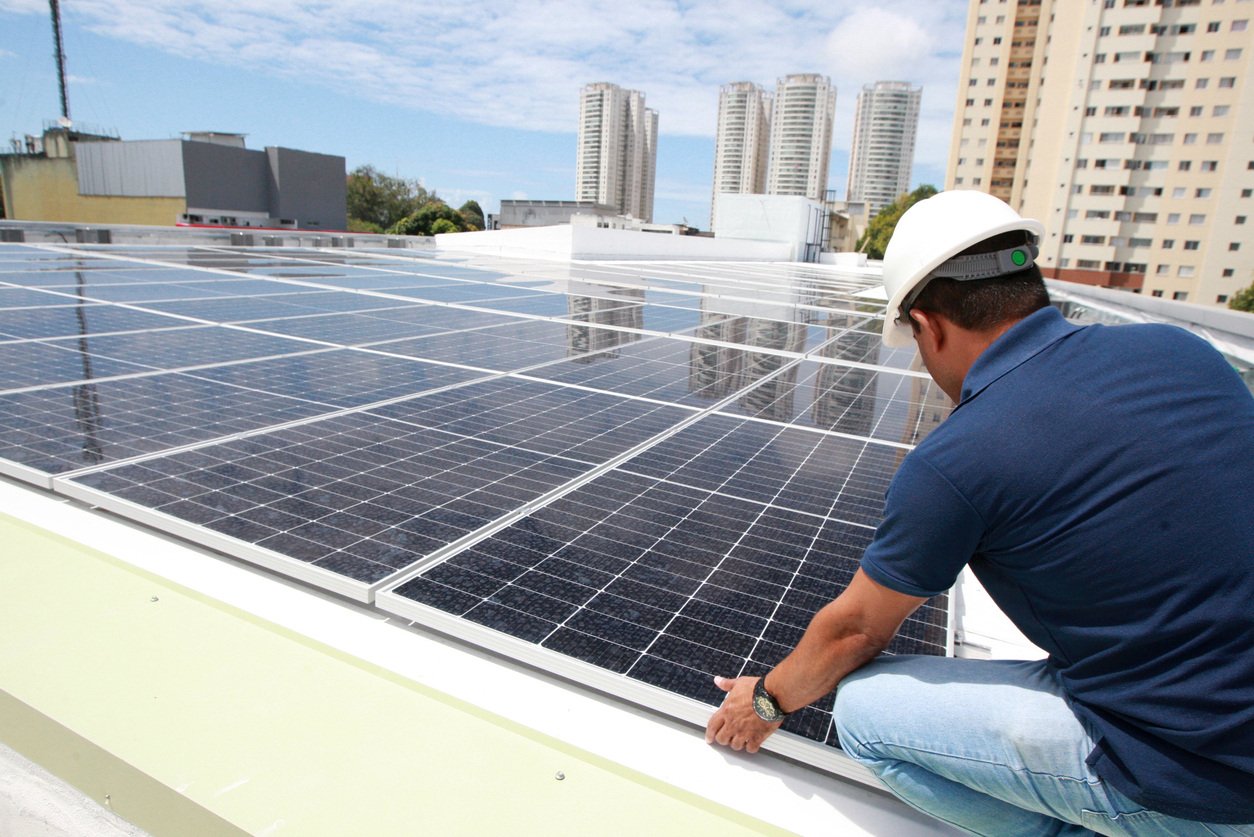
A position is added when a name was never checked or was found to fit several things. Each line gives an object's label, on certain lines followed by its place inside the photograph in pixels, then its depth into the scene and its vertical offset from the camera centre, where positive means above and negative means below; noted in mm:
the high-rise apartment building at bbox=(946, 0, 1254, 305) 66750 +12901
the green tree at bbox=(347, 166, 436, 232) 90562 +5563
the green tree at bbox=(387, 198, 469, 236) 66194 +1975
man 1580 -663
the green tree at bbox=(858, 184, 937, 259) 90312 +5553
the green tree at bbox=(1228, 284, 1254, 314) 59525 -1158
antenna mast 63375 +14940
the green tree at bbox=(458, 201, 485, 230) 86306 +4018
